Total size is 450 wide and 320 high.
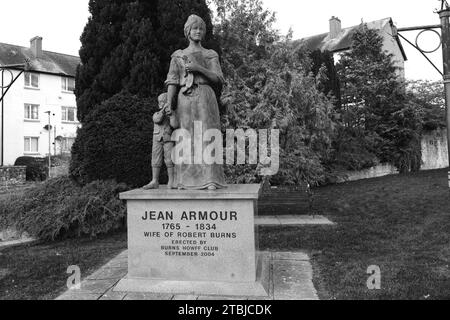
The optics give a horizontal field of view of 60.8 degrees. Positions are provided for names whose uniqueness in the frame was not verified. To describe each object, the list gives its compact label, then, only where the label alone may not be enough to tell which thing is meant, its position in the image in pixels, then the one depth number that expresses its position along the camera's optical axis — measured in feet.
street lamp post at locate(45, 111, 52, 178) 96.85
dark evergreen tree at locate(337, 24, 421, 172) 71.51
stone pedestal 14.80
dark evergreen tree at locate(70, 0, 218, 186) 29.94
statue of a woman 15.84
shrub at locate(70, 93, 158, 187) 29.81
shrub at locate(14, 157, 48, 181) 79.56
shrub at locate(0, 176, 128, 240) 27.14
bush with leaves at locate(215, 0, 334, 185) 43.86
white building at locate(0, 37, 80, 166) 98.12
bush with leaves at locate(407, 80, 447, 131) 83.32
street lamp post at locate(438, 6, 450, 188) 18.16
